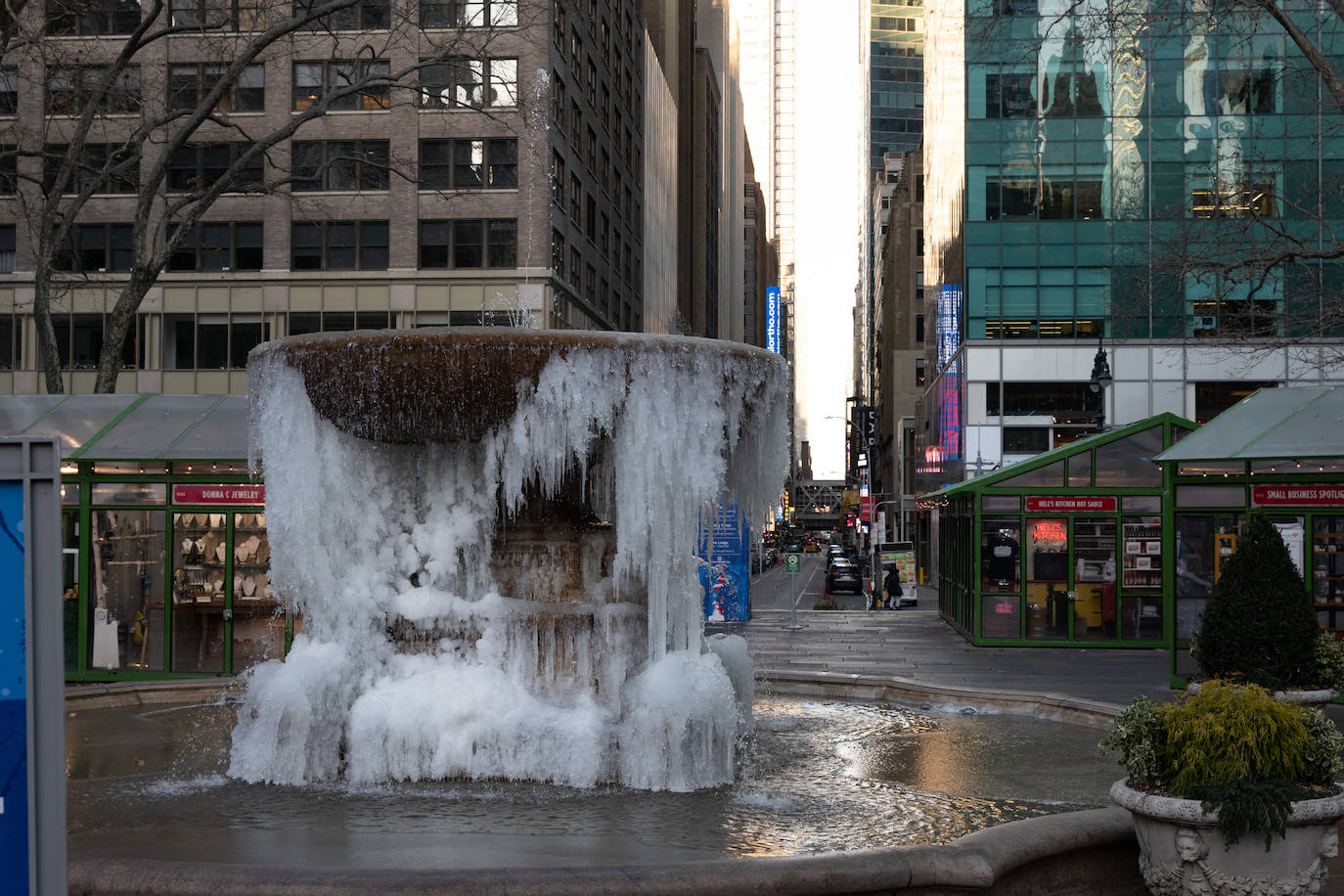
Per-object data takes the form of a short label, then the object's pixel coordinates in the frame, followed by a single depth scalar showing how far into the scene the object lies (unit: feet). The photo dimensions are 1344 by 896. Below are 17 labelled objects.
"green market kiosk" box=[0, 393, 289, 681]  61.72
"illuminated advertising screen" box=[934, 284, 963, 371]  177.78
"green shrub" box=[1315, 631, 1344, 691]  44.60
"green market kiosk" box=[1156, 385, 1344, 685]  54.65
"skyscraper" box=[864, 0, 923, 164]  549.54
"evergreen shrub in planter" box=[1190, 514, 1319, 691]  44.47
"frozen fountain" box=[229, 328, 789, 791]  34.01
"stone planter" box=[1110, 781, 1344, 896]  22.57
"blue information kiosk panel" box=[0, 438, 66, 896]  11.69
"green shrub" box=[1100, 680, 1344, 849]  22.29
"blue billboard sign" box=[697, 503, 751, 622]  107.55
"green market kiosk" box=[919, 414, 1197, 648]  87.92
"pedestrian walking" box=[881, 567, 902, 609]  138.00
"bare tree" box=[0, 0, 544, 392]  157.07
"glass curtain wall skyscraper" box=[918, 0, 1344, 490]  160.76
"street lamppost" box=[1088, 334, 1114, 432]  98.43
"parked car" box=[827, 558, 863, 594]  188.44
